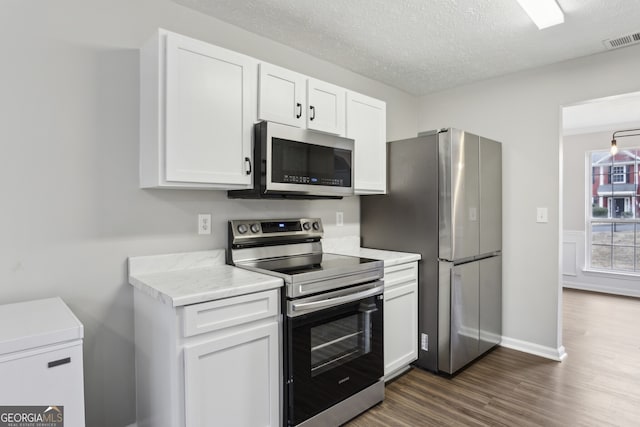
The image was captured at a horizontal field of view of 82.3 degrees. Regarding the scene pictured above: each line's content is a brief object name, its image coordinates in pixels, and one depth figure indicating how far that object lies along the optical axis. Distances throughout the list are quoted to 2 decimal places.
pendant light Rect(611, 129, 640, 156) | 5.18
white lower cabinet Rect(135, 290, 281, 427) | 1.58
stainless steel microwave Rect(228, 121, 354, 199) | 2.12
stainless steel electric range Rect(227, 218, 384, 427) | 1.90
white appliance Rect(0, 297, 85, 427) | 1.23
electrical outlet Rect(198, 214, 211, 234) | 2.28
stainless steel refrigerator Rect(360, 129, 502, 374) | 2.79
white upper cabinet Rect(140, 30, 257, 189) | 1.81
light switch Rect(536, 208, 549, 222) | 3.18
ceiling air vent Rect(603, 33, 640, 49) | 2.59
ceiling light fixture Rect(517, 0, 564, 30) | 2.14
